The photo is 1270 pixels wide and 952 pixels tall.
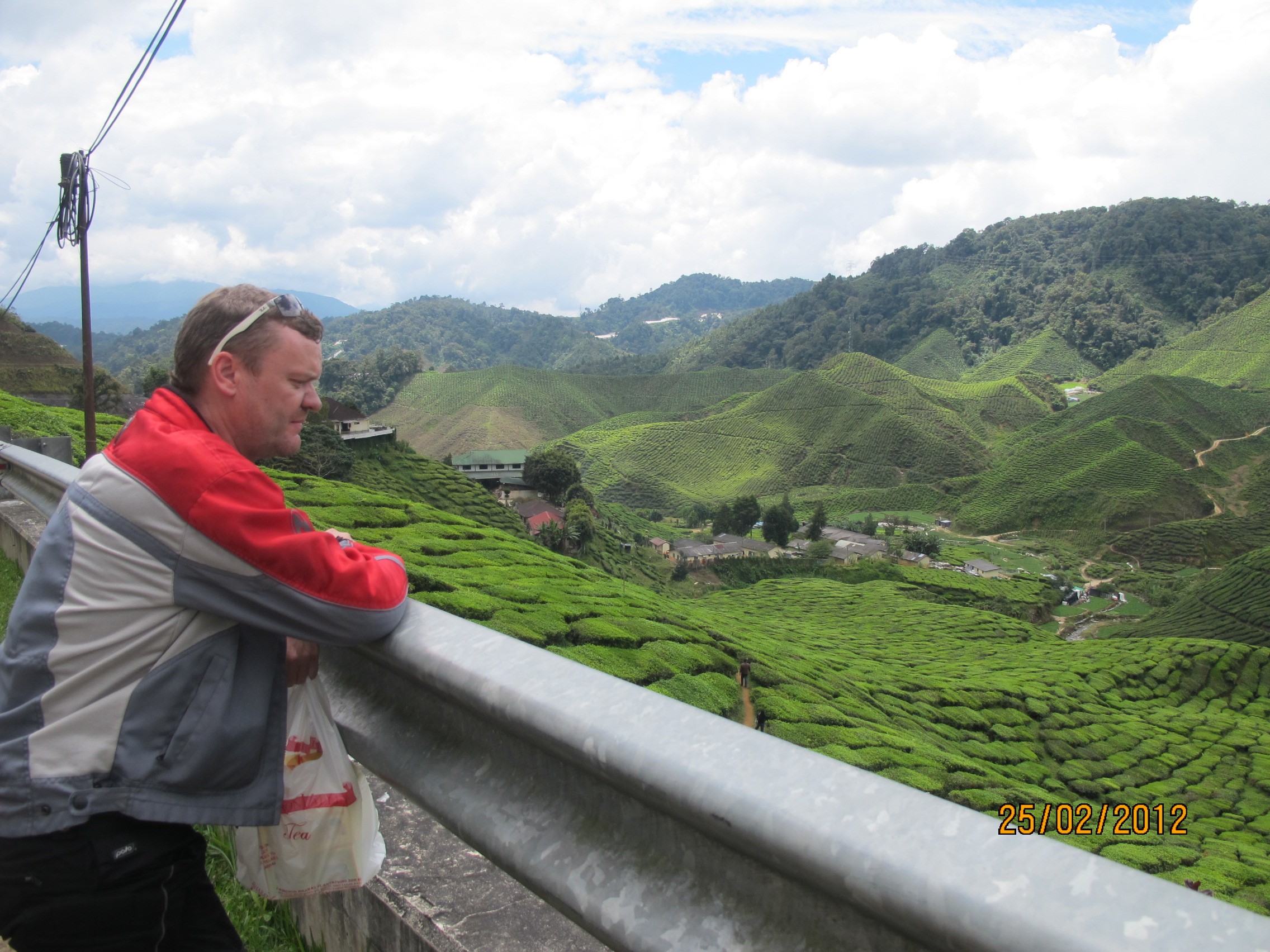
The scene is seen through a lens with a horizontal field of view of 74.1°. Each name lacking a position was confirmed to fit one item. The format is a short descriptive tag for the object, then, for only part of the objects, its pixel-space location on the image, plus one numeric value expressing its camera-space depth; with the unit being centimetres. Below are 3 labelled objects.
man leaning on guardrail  162
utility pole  1211
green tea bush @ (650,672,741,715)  680
